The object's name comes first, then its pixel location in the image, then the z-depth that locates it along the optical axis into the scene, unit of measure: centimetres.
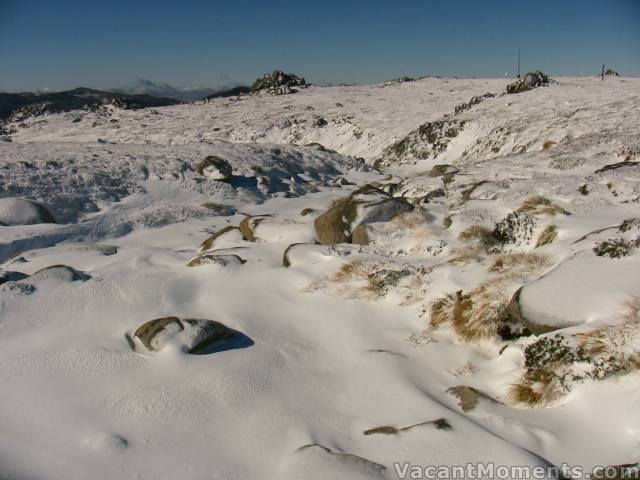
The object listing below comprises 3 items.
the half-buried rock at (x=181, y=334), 495
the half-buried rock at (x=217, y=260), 716
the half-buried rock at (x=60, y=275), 650
